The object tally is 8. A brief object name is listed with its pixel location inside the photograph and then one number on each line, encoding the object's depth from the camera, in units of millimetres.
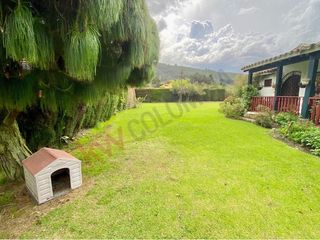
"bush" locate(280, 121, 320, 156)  5715
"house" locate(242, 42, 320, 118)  7644
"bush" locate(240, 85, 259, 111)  11969
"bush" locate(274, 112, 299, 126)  7998
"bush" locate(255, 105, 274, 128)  9023
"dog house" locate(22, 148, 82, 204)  3162
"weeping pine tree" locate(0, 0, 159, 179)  1581
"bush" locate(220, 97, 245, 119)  11773
